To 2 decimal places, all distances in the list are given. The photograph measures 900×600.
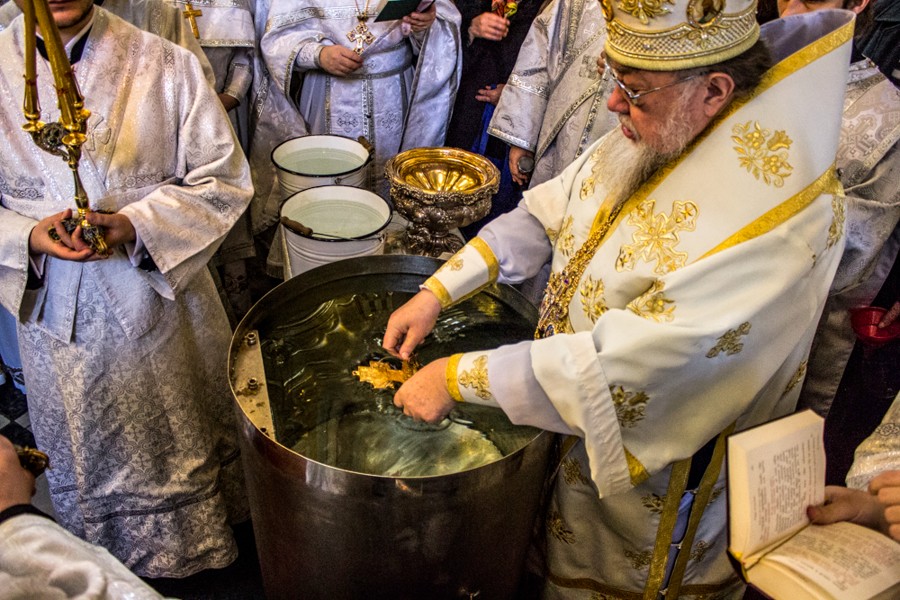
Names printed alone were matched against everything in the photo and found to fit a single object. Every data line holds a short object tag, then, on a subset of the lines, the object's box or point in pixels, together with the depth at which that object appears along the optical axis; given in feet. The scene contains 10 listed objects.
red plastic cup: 7.70
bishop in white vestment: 4.25
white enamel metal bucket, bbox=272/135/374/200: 8.29
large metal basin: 4.51
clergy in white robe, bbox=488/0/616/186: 8.82
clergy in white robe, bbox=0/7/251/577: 6.15
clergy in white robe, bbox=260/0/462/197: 10.32
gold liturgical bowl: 6.79
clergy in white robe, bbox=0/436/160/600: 3.17
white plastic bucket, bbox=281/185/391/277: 6.84
